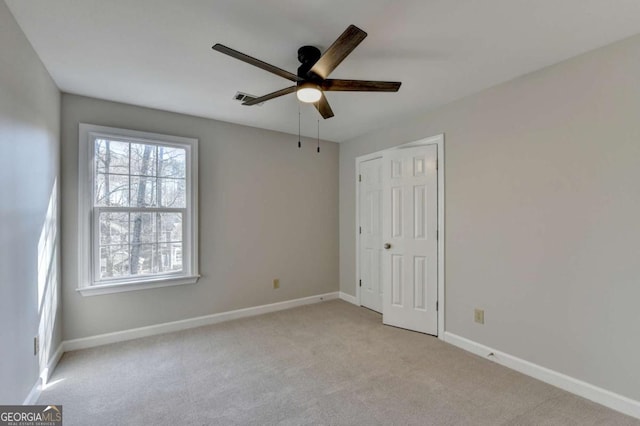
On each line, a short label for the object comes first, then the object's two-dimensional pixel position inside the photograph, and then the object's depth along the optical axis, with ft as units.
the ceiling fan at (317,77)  5.25
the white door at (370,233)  12.69
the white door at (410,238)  10.19
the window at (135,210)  9.21
